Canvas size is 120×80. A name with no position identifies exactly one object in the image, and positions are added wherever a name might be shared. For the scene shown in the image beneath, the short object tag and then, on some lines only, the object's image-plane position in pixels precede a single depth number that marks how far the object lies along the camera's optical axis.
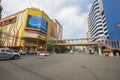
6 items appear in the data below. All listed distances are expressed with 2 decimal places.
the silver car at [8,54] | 7.97
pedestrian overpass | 28.79
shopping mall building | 30.42
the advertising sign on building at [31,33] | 30.47
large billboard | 31.39
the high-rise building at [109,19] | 29.37
